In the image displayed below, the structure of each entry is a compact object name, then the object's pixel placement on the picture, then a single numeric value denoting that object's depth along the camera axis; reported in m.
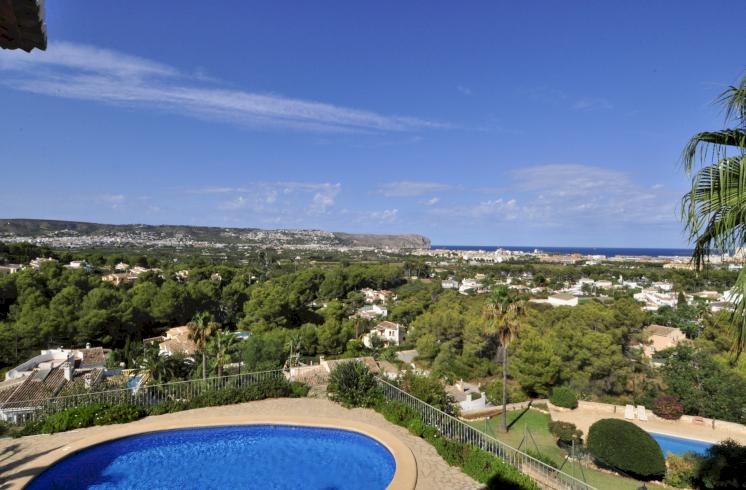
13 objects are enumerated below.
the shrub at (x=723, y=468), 11.53
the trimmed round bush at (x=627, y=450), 14.14
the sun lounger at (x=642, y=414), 20.28
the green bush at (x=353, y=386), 12.88
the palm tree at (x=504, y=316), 18.39
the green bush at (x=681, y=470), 13.85
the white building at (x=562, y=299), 54.28
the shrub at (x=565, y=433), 16.78
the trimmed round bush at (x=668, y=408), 20.25
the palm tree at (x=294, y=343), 28.37
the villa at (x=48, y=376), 16.85
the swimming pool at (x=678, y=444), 17.97
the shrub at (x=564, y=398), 20.72
